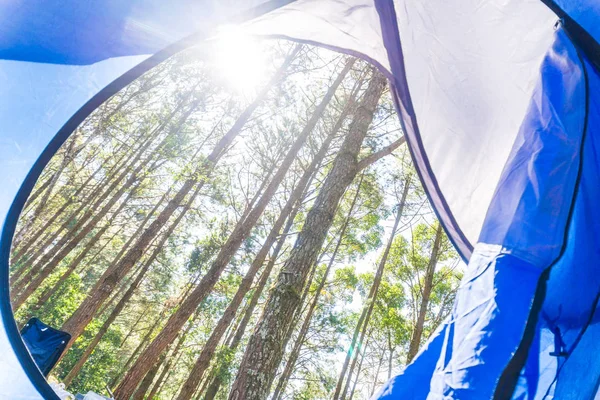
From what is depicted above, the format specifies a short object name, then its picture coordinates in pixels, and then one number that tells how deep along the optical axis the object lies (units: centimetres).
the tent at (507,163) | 78
